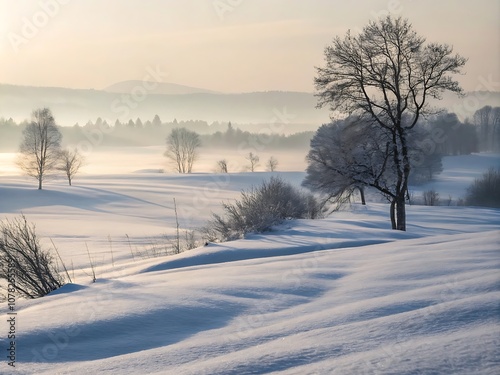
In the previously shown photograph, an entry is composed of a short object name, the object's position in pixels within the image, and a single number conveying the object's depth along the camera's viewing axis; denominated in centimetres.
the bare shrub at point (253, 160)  10725
